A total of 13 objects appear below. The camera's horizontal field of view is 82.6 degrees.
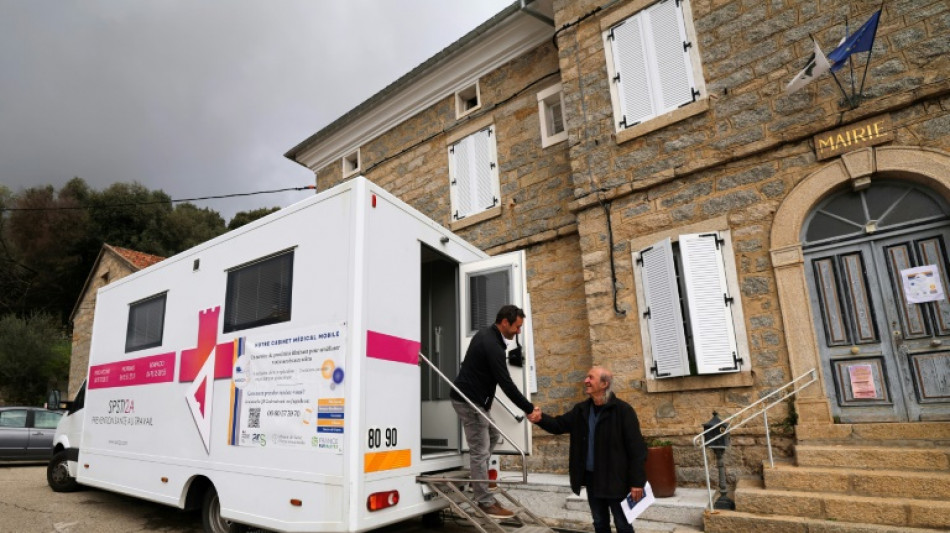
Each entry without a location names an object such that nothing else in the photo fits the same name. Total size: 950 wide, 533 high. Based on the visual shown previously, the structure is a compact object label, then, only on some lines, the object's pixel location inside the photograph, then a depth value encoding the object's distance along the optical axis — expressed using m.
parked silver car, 10.24
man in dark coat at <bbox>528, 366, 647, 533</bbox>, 3.43
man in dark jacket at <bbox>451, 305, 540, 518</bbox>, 3.98
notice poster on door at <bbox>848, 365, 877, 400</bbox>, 5.01
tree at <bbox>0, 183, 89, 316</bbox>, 26.73
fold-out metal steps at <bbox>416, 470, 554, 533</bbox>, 3.54
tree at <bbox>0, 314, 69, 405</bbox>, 19.70
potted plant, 5.21
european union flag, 5.01
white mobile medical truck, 3.51
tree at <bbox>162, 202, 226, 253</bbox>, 29.14
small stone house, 17.38
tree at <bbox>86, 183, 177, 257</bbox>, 28.06
